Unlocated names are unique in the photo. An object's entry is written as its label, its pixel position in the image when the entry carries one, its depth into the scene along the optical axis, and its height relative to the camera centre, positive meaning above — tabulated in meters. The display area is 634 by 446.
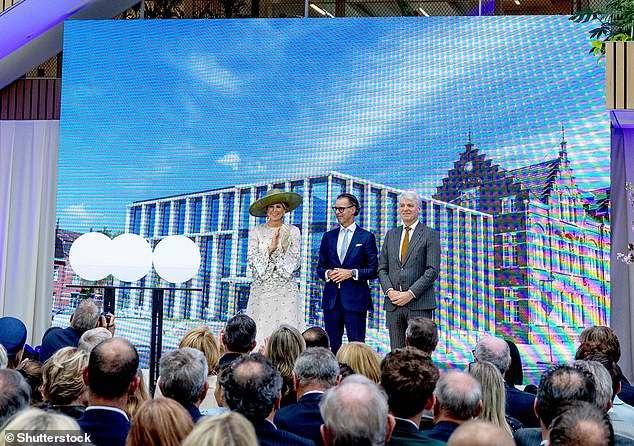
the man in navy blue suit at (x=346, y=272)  6.61 +0.11
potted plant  7.59 +2.60
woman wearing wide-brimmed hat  6.77 +0.04
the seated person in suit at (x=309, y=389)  3.23 -0.43
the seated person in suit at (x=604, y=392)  3.20 -0.40
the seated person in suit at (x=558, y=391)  2.88 -0.36
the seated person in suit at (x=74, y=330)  4.92 -0.32
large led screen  8.16 +1.51
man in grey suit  6.44 +0.14
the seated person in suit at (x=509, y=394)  3.92 -0.51
